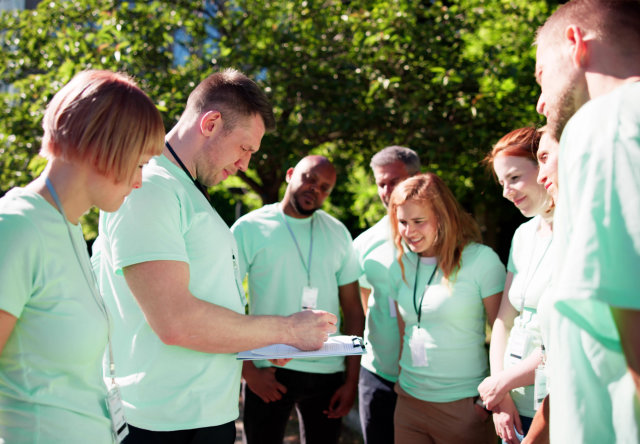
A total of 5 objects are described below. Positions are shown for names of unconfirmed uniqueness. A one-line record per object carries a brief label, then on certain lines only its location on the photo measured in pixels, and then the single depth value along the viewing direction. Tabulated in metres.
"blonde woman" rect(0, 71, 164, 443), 1.24
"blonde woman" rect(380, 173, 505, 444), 2.65
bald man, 3.11
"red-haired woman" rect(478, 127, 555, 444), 2.30
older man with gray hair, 3.07
